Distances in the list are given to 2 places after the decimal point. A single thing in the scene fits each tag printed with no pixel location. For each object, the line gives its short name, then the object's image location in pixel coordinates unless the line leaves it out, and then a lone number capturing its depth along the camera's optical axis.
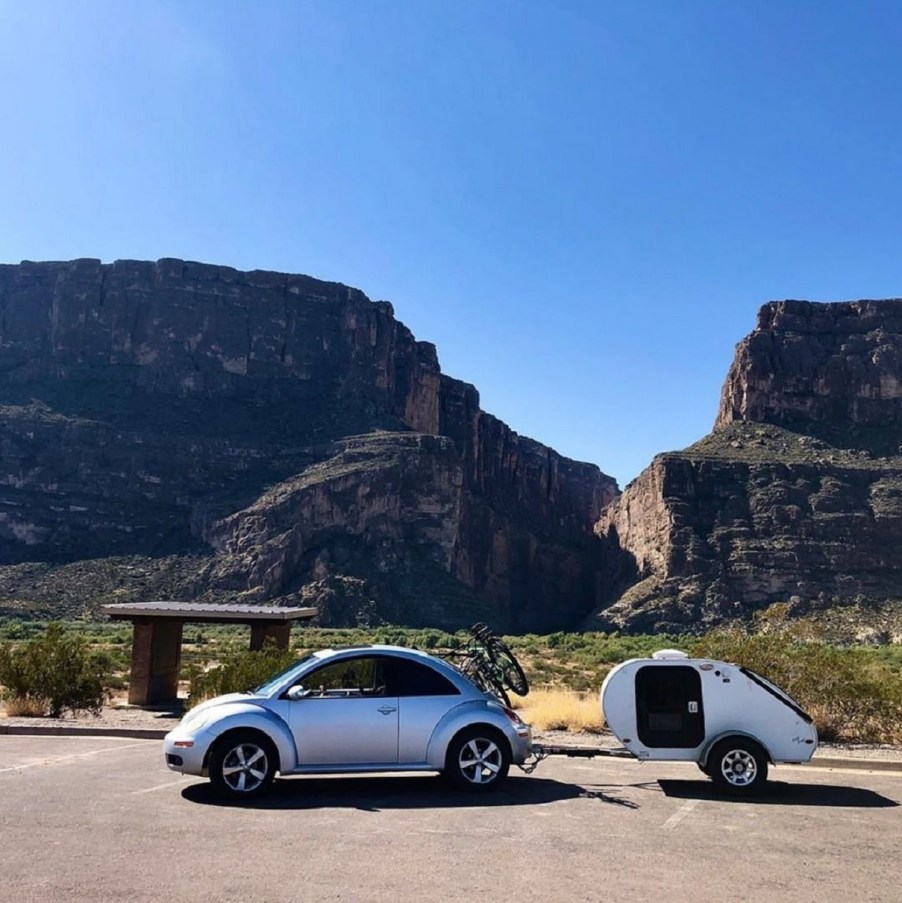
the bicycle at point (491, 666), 10.55
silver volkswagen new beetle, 8.68
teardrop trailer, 9.71
